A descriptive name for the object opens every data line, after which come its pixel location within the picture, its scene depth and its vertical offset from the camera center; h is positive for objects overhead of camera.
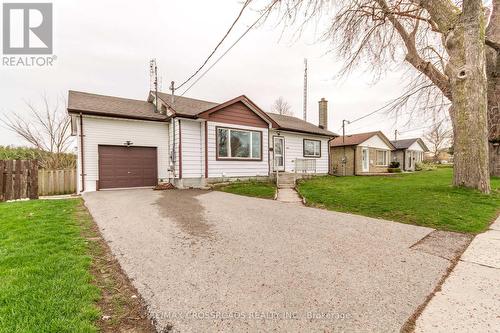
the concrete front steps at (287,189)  8.77 -1.06
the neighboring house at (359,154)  21.83 +0.99
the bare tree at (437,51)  8.06 +4.46
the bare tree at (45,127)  16.83 +2.81
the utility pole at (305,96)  30.62 +8.85
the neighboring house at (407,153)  30.38 +1.43
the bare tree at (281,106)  44.06 +10.65
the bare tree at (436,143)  45.68 +4.04
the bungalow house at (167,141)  10.72 +1.18
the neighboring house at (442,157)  50.62 +1.55
